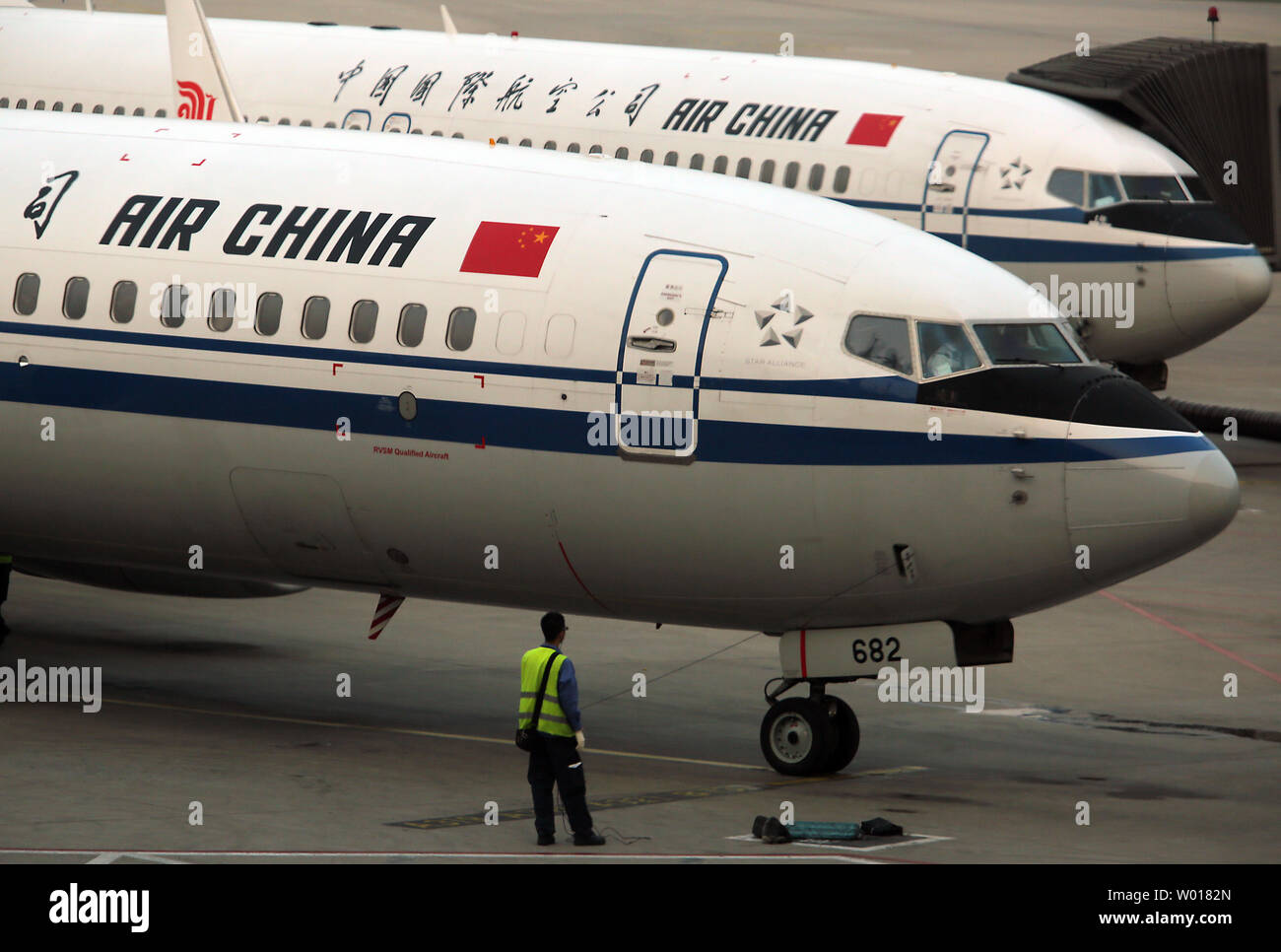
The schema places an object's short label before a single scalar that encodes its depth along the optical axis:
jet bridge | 40.50
